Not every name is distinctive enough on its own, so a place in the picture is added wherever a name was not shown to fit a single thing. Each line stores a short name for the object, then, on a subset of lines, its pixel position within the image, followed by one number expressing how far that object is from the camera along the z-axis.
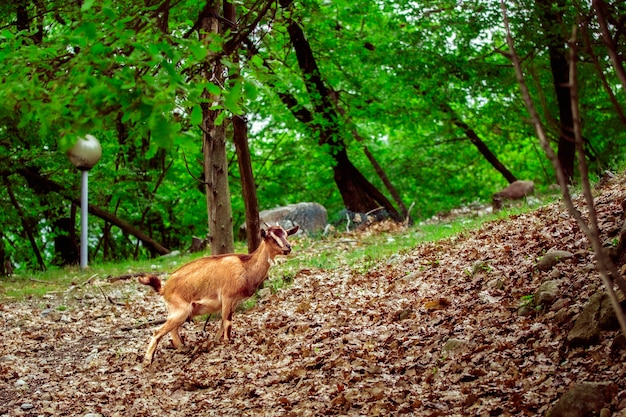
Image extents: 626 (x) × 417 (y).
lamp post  16.84
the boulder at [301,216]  20.22
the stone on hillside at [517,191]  17.83
